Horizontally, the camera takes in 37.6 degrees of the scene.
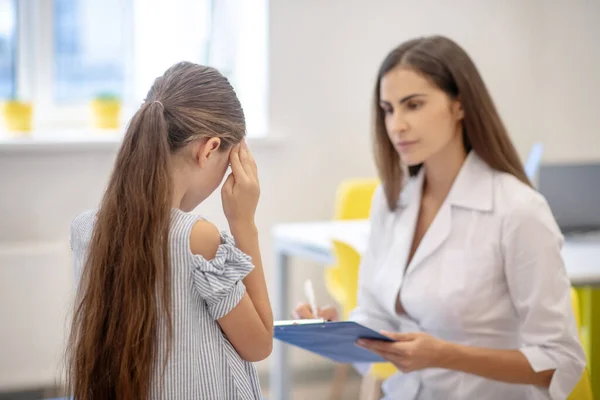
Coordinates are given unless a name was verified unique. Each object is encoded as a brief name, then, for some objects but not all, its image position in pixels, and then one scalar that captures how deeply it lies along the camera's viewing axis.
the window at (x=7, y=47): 4.07
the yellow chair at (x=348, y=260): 2.87
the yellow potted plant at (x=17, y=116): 3.88
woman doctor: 1.81
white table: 3.01
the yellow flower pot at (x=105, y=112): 4.06
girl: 1.29
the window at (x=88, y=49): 4.14
